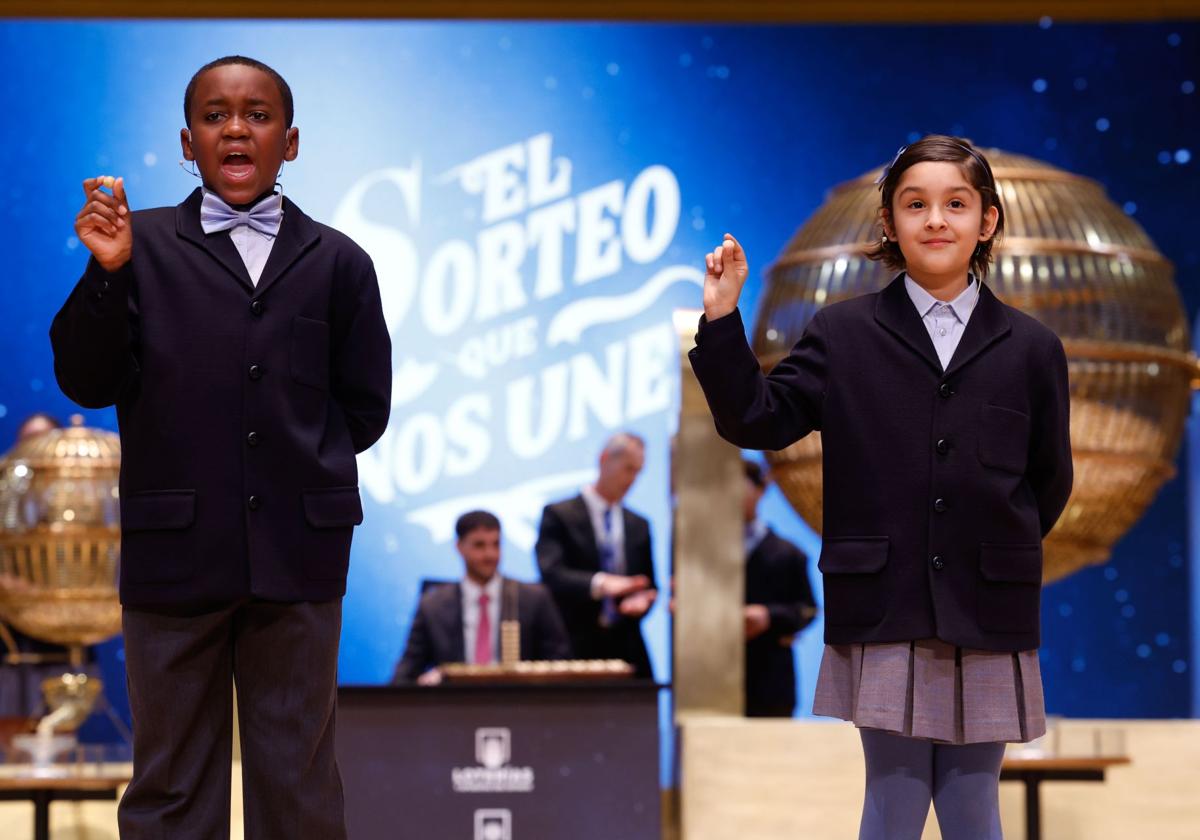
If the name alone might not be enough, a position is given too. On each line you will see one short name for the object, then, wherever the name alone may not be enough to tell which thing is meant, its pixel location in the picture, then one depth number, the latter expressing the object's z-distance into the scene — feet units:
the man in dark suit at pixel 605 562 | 33.96
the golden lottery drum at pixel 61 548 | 27.55
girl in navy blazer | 14.79
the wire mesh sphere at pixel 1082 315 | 25.75
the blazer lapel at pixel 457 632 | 31.89
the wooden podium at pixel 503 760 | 23.40
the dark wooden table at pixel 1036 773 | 22.91
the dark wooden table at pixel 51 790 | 22.85
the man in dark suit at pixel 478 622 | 31.78
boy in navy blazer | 14.60
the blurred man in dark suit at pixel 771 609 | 32.83
